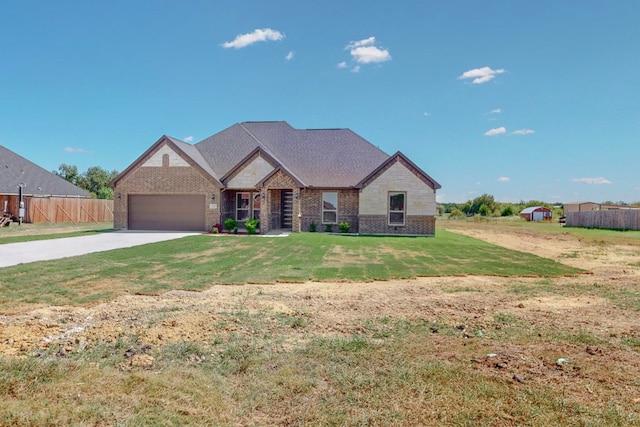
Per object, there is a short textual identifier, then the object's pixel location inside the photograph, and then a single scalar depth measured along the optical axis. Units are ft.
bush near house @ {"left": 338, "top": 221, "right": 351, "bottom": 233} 75.25
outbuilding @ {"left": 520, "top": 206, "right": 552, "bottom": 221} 199.11
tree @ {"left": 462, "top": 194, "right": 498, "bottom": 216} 227.20
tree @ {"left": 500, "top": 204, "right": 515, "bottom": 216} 234.17
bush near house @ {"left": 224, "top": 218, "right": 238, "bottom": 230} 72.90
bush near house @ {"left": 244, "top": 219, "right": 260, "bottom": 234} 71.31
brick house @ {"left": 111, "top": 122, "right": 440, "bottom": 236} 73.72
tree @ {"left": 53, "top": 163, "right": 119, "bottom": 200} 201.57
